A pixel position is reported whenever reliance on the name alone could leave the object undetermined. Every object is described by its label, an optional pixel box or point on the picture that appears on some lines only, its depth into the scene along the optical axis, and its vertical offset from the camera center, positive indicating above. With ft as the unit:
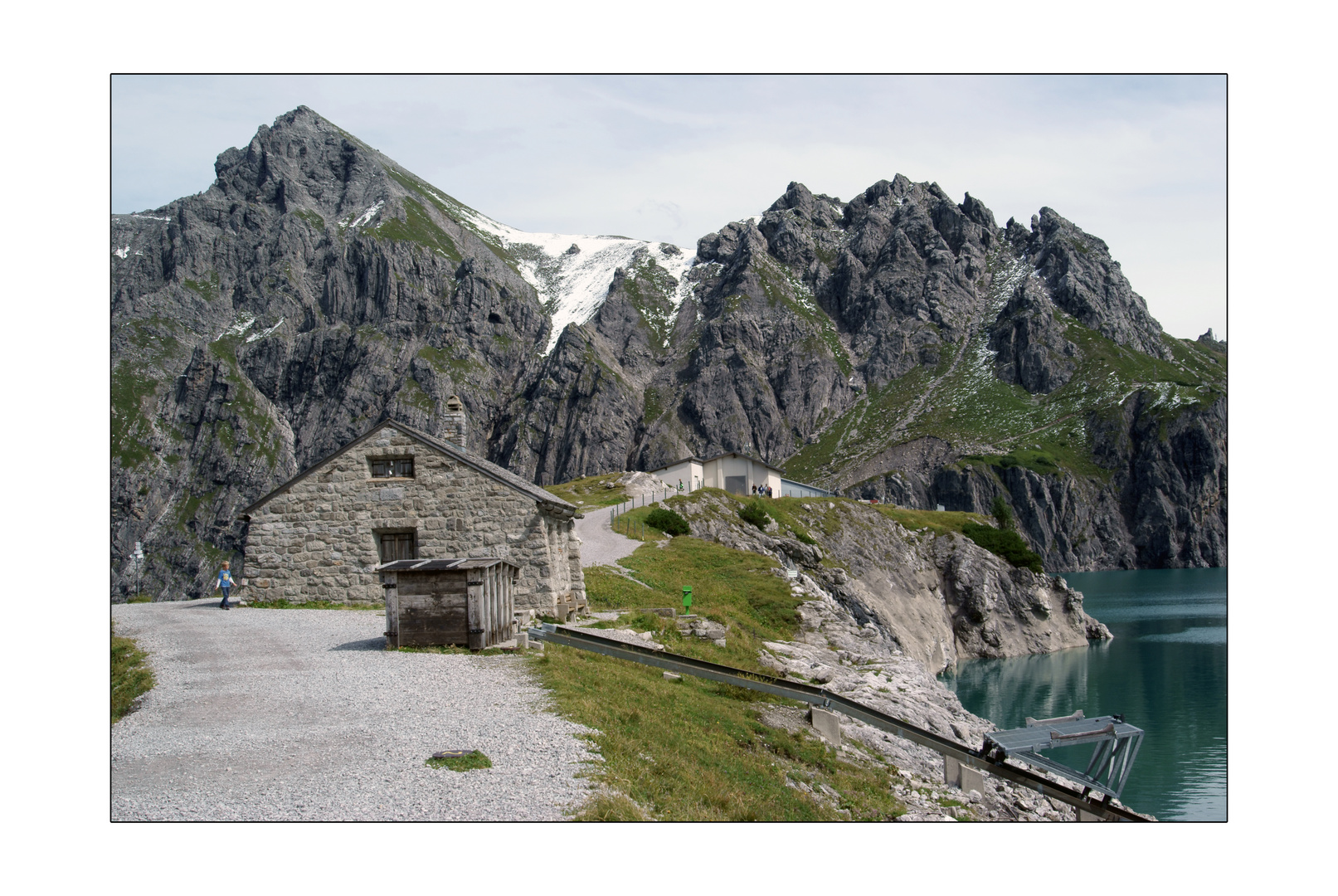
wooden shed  63.26 -12.29
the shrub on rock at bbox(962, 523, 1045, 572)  236.22 -29.20
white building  254.68 -8.95
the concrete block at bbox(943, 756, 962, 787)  61.05 -24.41
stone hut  88.58 -7.50
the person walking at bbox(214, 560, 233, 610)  91.76 -14.99
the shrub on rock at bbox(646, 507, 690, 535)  172.14 -16.00
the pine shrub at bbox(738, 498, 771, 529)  187.93 -16.00
